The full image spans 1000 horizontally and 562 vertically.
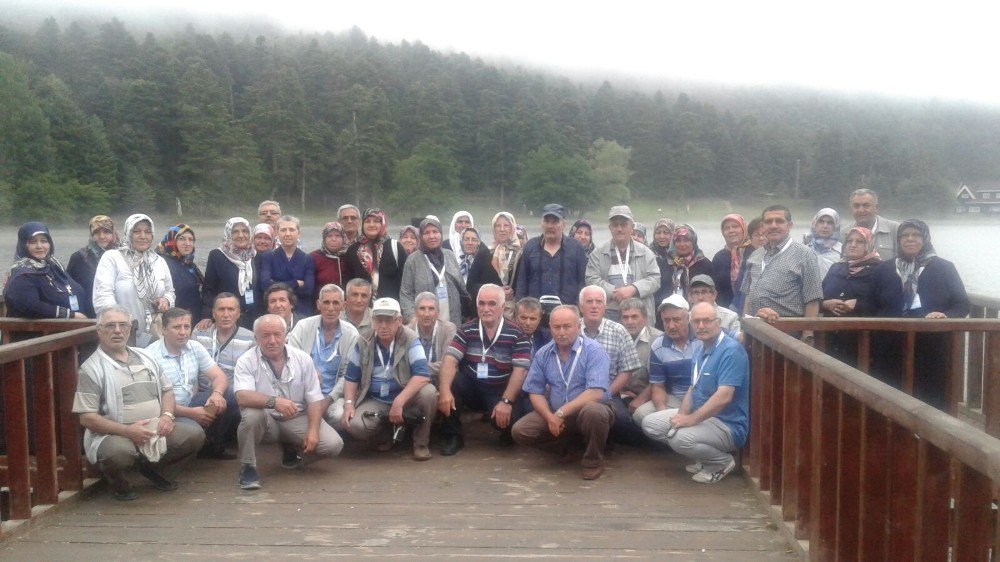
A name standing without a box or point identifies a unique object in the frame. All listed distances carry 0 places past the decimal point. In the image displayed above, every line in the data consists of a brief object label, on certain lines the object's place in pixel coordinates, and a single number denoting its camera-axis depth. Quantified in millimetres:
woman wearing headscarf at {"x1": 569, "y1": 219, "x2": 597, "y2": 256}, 8250
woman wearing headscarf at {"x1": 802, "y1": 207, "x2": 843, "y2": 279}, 6727
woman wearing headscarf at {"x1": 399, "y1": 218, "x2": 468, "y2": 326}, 6398
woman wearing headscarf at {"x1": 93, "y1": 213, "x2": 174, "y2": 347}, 5816
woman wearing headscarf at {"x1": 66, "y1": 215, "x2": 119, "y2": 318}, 6227
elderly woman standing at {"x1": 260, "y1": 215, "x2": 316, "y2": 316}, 6500
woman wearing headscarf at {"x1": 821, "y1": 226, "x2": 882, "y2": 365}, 5500
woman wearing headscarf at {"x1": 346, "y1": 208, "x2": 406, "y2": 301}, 6750
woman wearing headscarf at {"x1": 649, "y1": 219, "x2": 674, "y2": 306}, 7516
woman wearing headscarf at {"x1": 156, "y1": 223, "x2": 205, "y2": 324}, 6297
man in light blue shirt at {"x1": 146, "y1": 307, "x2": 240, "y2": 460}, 4910
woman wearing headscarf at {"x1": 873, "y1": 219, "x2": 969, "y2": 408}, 5301
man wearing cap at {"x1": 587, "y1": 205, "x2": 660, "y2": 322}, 6477
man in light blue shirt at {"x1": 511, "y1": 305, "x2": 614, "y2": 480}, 4879
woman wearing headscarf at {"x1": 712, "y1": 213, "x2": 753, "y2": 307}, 7094
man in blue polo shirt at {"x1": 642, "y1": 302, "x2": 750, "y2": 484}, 4625
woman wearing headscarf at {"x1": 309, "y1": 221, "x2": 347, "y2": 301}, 6703
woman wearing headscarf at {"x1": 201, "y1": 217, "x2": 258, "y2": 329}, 6461
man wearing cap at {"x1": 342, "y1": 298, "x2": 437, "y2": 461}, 5250
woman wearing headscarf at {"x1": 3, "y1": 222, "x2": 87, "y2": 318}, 5363
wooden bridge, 2803
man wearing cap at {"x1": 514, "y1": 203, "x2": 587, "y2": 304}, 6408
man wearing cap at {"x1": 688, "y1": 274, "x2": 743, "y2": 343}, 5504
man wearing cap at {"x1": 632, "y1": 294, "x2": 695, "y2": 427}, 5145
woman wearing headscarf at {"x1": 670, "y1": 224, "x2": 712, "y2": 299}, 7262
